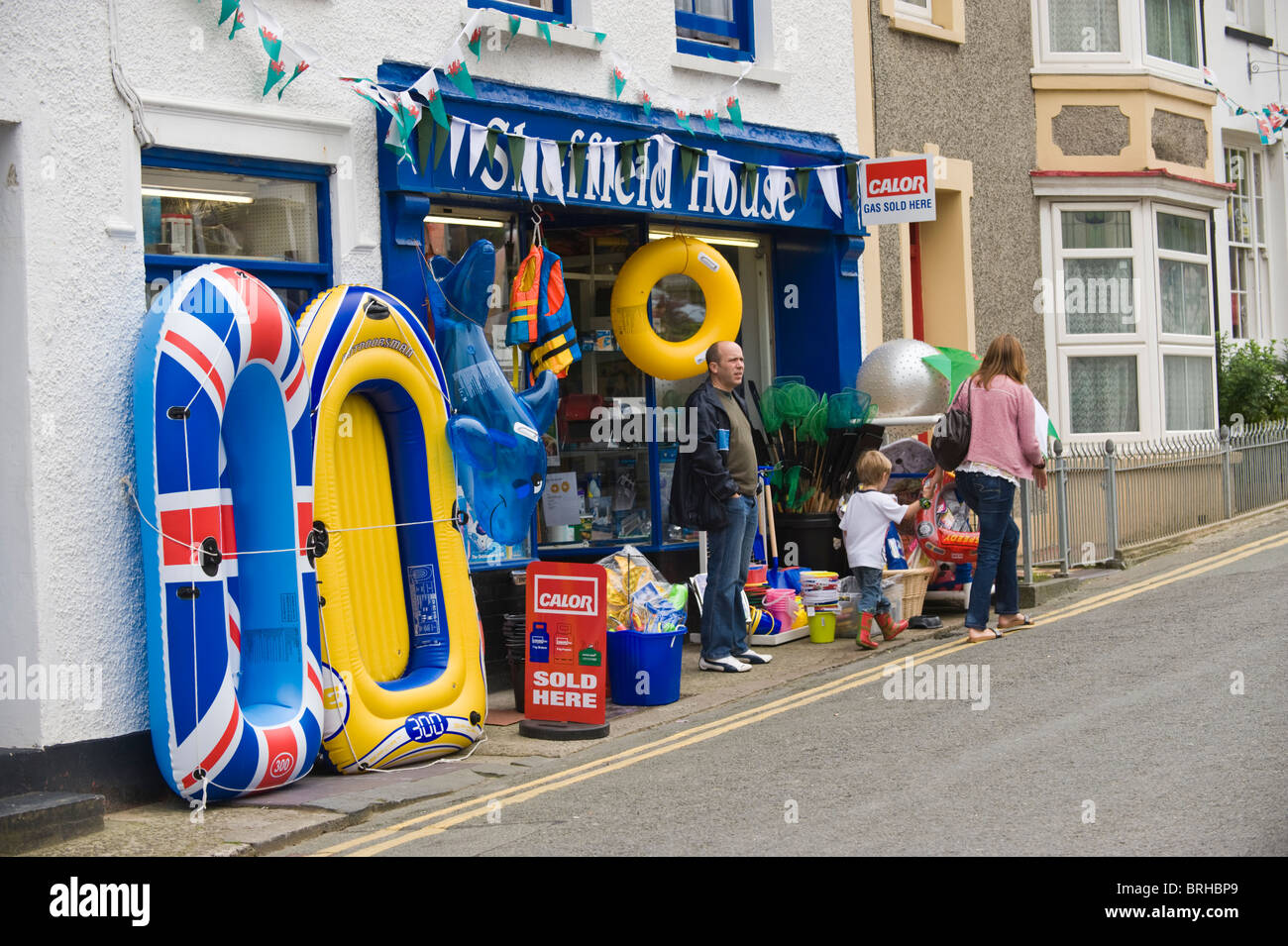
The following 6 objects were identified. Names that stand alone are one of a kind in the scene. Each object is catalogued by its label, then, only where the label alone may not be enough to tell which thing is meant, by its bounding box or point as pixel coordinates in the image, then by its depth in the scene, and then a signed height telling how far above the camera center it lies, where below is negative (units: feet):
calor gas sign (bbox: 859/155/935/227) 40.57 +7.17
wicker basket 36.73 -3.43
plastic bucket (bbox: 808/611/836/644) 36.86 -4.29
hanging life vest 32.83 +3.29
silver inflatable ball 39.86 +1.76
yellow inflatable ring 36.55 +3.73
